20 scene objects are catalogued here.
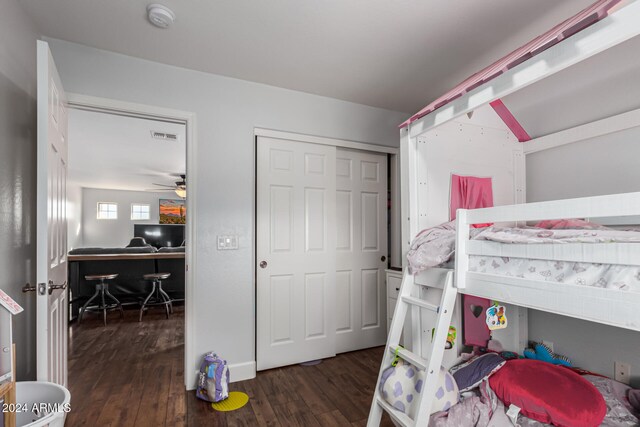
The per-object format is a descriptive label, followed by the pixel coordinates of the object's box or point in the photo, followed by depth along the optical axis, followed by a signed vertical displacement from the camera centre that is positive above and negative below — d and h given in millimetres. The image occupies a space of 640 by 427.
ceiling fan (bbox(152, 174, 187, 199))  6511 +688
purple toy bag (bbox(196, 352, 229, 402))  2207 -1143
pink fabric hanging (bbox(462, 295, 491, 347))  1980 -642
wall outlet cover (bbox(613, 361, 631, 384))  1742 -845
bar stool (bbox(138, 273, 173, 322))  4555 -1162
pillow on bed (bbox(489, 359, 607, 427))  1370 -823
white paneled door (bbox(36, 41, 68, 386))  1442 -45
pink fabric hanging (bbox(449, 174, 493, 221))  1996 +137
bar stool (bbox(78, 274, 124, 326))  4207 -1124
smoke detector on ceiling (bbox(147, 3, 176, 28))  1783 +1117
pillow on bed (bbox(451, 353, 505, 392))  1714 -844
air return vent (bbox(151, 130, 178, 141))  4152 +1020
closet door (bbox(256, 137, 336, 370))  2758 -330
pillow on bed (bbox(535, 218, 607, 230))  1621 -50
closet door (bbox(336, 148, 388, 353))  3133 -341
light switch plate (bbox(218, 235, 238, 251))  2557 -222
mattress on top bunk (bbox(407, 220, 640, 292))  1023 -168
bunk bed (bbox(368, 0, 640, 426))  995 +51
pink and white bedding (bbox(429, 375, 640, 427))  1463 -928
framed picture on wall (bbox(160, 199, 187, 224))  9352 +68
